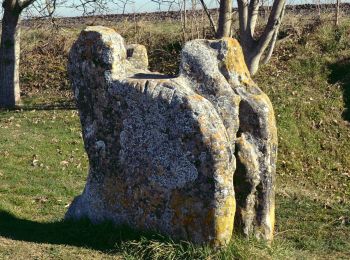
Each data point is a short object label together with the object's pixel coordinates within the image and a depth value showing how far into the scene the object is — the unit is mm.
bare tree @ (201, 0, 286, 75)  18719
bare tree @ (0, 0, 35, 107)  20594
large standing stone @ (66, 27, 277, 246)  8023
